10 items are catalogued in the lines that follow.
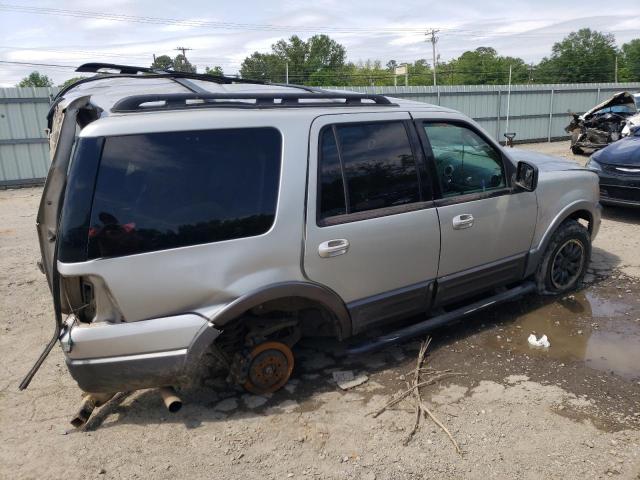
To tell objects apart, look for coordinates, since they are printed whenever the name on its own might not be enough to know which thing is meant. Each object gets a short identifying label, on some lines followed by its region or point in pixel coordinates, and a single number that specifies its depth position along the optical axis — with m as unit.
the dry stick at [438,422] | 2.94
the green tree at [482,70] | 73.38
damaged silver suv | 2.68
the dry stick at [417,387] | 3.06
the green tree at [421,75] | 72.94
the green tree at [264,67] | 69.00
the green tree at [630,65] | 73.31
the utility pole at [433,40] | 66.75
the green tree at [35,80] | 69.99
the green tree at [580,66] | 72.44
